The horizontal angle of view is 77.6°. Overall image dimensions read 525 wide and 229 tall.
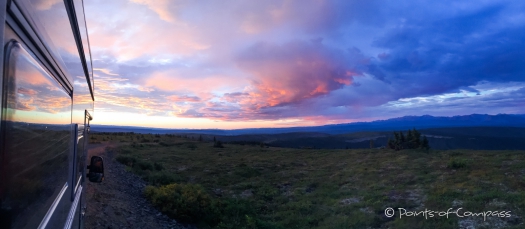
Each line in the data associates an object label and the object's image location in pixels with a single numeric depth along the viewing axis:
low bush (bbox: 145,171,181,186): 13.47
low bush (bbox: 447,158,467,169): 15.16
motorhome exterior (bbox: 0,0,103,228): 0.97
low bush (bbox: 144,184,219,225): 9.39
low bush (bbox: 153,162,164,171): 17.06
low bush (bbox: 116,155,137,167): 17.19
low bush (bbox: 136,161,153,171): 16.38
